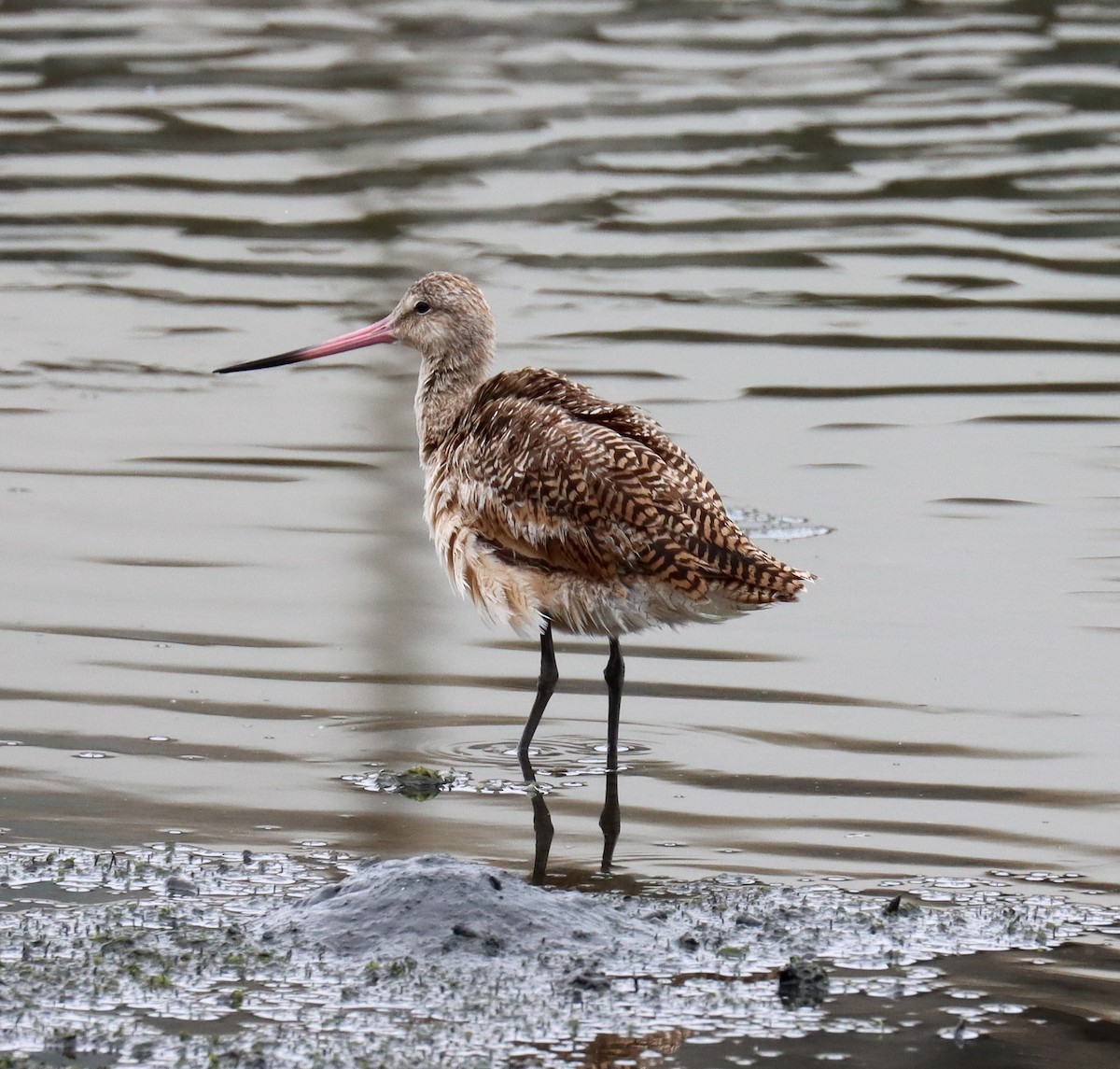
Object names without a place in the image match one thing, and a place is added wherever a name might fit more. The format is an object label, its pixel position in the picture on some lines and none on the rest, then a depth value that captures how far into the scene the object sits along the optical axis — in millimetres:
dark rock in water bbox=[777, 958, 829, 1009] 9828
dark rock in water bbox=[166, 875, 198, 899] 10984
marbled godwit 13000
